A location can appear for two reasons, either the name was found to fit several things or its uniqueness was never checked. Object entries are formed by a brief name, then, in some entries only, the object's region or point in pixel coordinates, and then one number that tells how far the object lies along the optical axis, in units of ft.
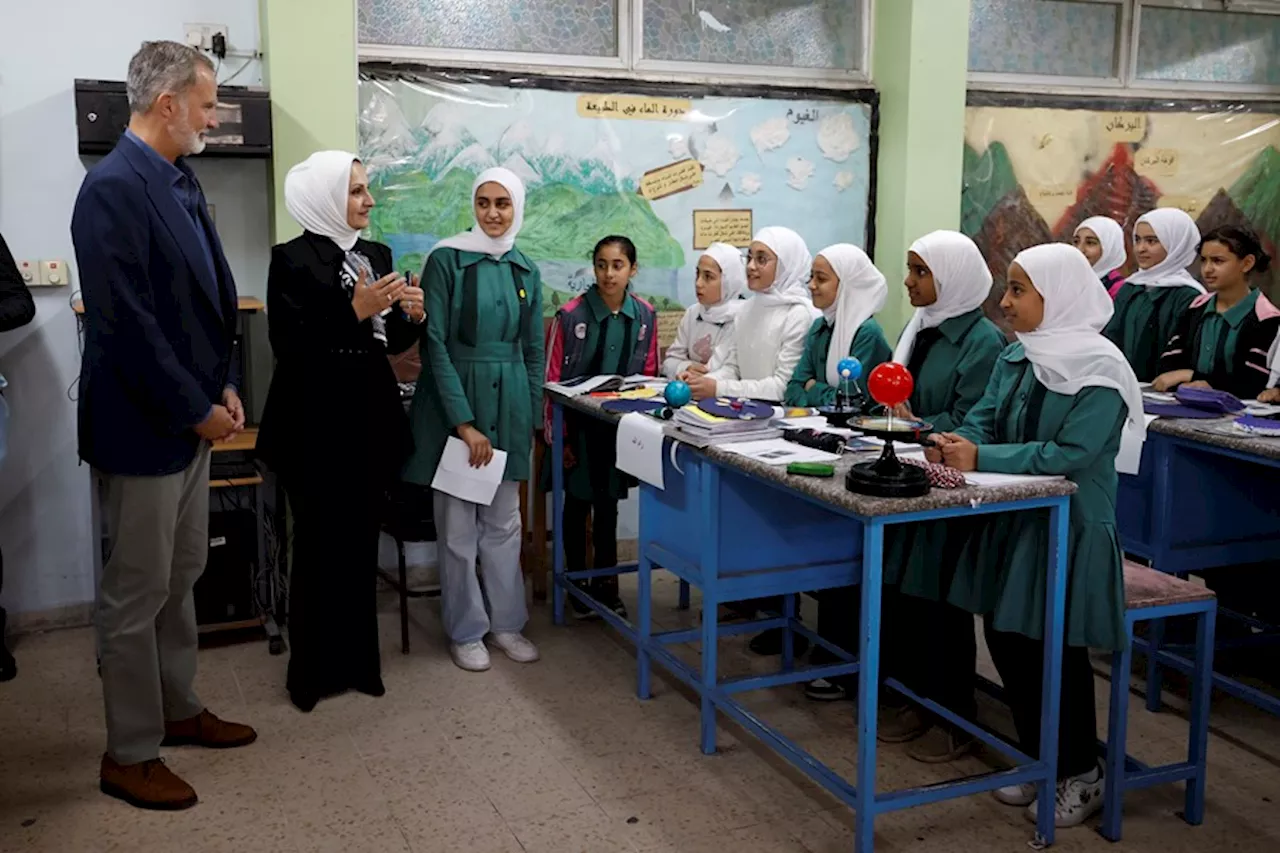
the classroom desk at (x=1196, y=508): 10.61
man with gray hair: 8.57
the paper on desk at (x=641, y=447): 10.52
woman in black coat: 10.68
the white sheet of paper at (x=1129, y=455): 10.43
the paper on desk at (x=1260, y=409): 11.23
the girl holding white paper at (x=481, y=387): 11.94
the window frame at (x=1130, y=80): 17.60
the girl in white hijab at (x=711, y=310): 13.79
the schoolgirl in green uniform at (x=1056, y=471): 8.54
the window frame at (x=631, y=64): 14.46
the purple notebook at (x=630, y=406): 11.46
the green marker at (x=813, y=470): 8.50
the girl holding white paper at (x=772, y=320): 12.67
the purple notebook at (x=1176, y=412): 10.84
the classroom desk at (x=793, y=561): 8.09
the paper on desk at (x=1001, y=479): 8.26
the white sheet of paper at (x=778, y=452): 9.03
